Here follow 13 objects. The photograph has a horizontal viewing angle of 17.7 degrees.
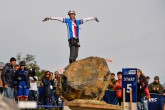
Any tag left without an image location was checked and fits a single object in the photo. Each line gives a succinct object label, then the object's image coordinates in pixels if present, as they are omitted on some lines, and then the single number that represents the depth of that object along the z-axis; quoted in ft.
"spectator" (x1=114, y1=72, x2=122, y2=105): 59.72
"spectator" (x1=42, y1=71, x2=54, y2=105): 59.00
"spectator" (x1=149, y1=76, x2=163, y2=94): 68.80
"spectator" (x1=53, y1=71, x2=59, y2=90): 60.65
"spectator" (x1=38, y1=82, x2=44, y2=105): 60.46
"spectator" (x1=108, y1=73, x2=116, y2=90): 65.85
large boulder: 55.01
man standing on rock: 51.93
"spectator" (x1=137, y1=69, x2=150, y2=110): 61.37
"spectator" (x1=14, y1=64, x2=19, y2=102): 52.47
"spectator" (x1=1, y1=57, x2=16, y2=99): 50.96
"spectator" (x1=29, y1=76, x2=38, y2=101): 57.82
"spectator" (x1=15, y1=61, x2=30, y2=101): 51.75
